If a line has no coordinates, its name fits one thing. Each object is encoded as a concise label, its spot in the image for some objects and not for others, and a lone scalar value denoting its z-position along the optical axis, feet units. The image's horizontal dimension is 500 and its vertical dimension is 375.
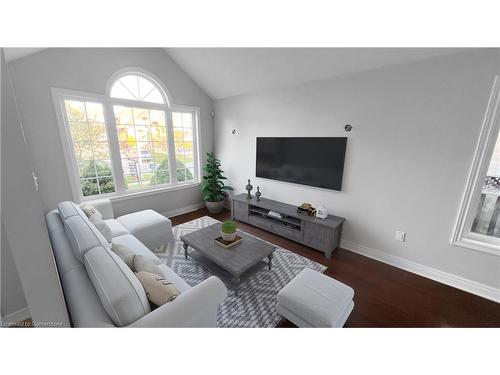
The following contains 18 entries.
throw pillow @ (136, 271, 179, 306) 3.57
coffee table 5.91
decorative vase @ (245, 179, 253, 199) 10.90
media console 8.16
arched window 9.03
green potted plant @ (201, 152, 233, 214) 12.69
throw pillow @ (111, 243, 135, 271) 4.55
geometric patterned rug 5.33
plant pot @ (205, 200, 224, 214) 12.76
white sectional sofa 3.08
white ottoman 4.30
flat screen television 8.50
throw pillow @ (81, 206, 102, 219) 6.50
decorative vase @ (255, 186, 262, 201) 10.81
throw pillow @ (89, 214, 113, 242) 5.89
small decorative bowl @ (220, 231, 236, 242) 6.81
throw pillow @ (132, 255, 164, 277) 4.30
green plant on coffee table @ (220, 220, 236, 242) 6.79
